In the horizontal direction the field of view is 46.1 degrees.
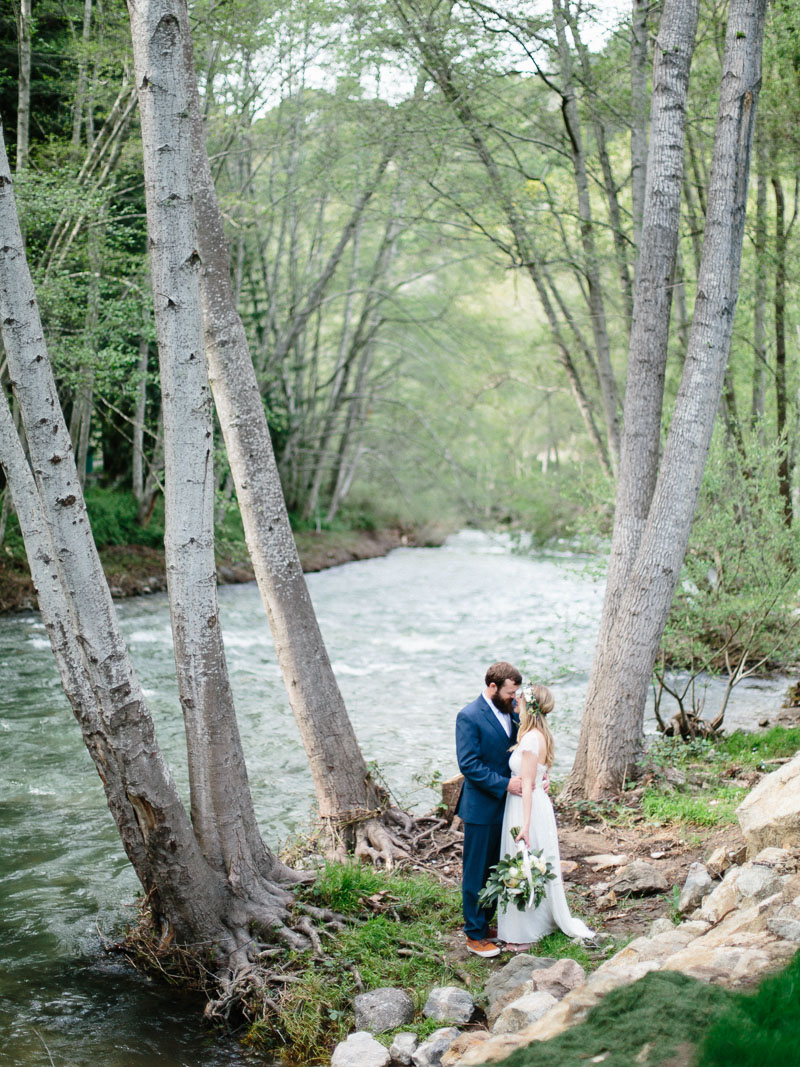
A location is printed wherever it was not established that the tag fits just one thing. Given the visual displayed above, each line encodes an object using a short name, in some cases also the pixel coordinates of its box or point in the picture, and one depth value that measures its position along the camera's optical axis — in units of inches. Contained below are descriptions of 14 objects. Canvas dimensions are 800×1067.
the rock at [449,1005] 183.8
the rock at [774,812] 203.8
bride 211.9
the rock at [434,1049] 168.1
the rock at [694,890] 205.8
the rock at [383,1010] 184.9
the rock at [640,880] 227.5
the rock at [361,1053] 172.4
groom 216.5
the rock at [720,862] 220.5
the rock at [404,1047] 173.0
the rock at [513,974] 187.3
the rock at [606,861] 249.1
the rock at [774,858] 192.4
